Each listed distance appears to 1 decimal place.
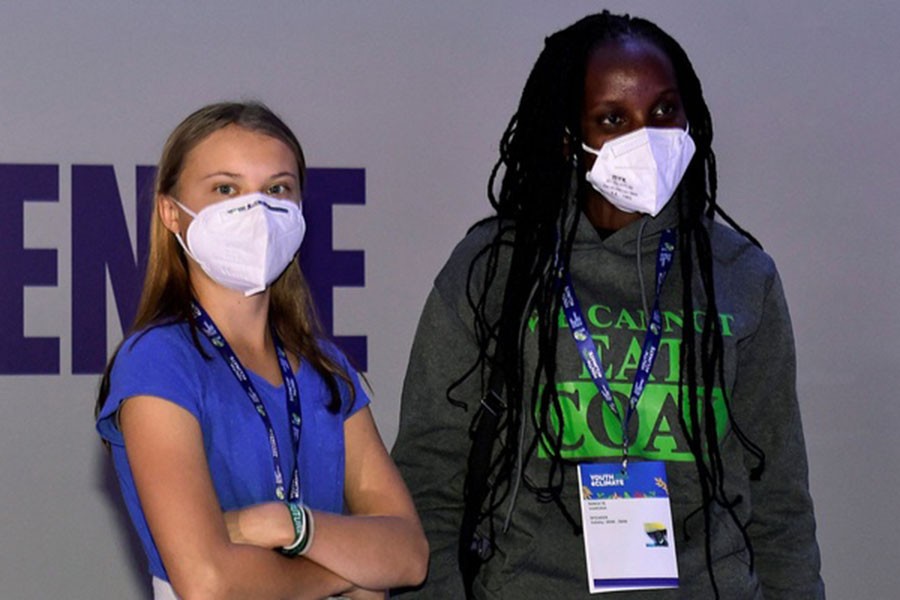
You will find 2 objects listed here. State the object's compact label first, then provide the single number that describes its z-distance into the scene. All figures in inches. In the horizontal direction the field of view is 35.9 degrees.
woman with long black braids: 90.0
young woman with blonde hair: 79.7
